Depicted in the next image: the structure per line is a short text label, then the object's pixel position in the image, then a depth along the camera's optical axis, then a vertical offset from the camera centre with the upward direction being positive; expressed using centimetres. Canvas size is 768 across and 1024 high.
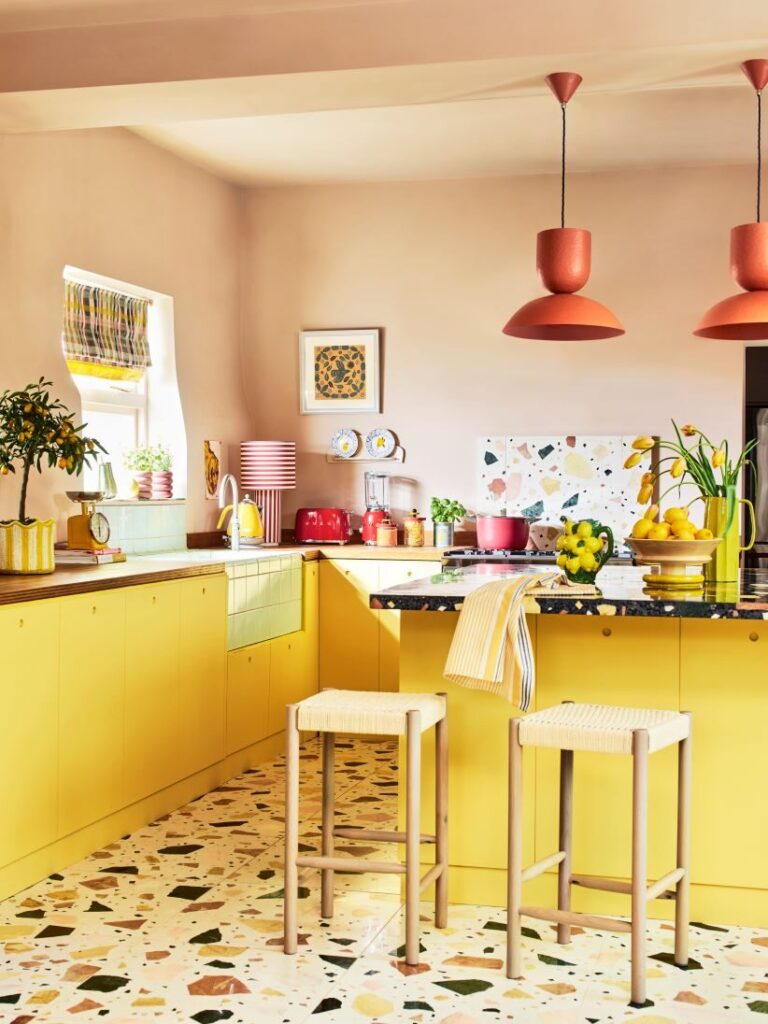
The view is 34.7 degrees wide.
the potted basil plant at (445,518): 648 -8
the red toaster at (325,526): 667 -13
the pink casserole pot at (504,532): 632 -15
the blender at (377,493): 679 +5
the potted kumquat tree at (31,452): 434 +18
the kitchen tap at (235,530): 607 -14
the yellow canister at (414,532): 652 -16
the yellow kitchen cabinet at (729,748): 342 -68
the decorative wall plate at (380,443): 681 +33
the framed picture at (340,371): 684 +73
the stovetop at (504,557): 602 -27
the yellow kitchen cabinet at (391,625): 622 -63
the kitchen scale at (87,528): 495 -11
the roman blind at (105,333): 541 +77
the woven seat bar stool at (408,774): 309 -71
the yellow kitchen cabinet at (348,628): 626 -64
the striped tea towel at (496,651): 326 -40
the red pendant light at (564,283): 400 +73
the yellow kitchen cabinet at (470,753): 361 -74
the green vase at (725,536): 387 -10
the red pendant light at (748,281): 397 +73
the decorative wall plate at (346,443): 686 +33
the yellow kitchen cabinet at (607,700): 349 -56
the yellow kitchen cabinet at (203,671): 477 -69
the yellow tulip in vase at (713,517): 370 -4
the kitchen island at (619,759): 343 -67
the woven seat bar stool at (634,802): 291 -75
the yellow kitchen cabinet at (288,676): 575 -84
